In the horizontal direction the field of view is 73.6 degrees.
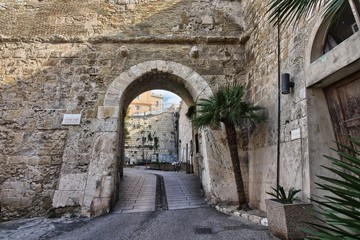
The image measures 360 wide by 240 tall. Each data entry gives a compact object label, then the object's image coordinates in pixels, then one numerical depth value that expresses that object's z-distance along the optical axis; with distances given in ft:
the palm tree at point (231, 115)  12.76
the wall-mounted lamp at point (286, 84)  10.96
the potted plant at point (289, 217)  8.40
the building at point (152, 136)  73.92
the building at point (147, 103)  127.44
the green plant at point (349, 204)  2.98
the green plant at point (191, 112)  19.19
